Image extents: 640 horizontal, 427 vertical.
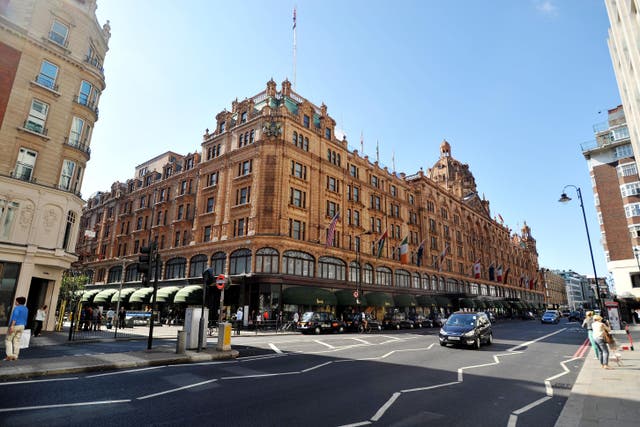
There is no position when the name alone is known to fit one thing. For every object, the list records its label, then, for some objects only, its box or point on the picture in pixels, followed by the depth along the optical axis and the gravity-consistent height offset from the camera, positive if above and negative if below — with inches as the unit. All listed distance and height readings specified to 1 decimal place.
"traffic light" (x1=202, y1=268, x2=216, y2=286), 592.4 +46.4
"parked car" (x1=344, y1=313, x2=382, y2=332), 1284.4 -64.6
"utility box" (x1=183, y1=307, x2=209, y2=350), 577.3 -37.2
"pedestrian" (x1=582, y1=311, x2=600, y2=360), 670.0 -22.9
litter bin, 537.6 -59.6
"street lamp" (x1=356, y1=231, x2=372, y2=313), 1525.8 +132.5
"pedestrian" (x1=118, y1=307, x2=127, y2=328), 1206.7 -56.1
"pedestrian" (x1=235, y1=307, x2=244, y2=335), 1066.3 -42.9
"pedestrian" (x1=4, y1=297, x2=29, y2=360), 428.5 -35.1
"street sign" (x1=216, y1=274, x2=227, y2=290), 618.5 +41.3
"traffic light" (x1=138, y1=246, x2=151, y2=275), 568.5 +69.1
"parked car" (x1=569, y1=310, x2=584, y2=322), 2274.9 -54.0
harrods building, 1405.0 +406.6
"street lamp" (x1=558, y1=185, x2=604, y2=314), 940.7 +283.3
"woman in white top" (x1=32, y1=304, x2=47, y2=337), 796.0 -44.3
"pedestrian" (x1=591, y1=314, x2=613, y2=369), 462.6 -38.1
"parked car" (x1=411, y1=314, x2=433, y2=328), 1560.4 -66.3
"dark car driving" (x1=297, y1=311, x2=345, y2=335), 1110.4 -55.4
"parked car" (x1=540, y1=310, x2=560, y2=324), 1911.3 -47.3
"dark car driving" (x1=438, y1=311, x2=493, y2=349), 689.6 -45.9
